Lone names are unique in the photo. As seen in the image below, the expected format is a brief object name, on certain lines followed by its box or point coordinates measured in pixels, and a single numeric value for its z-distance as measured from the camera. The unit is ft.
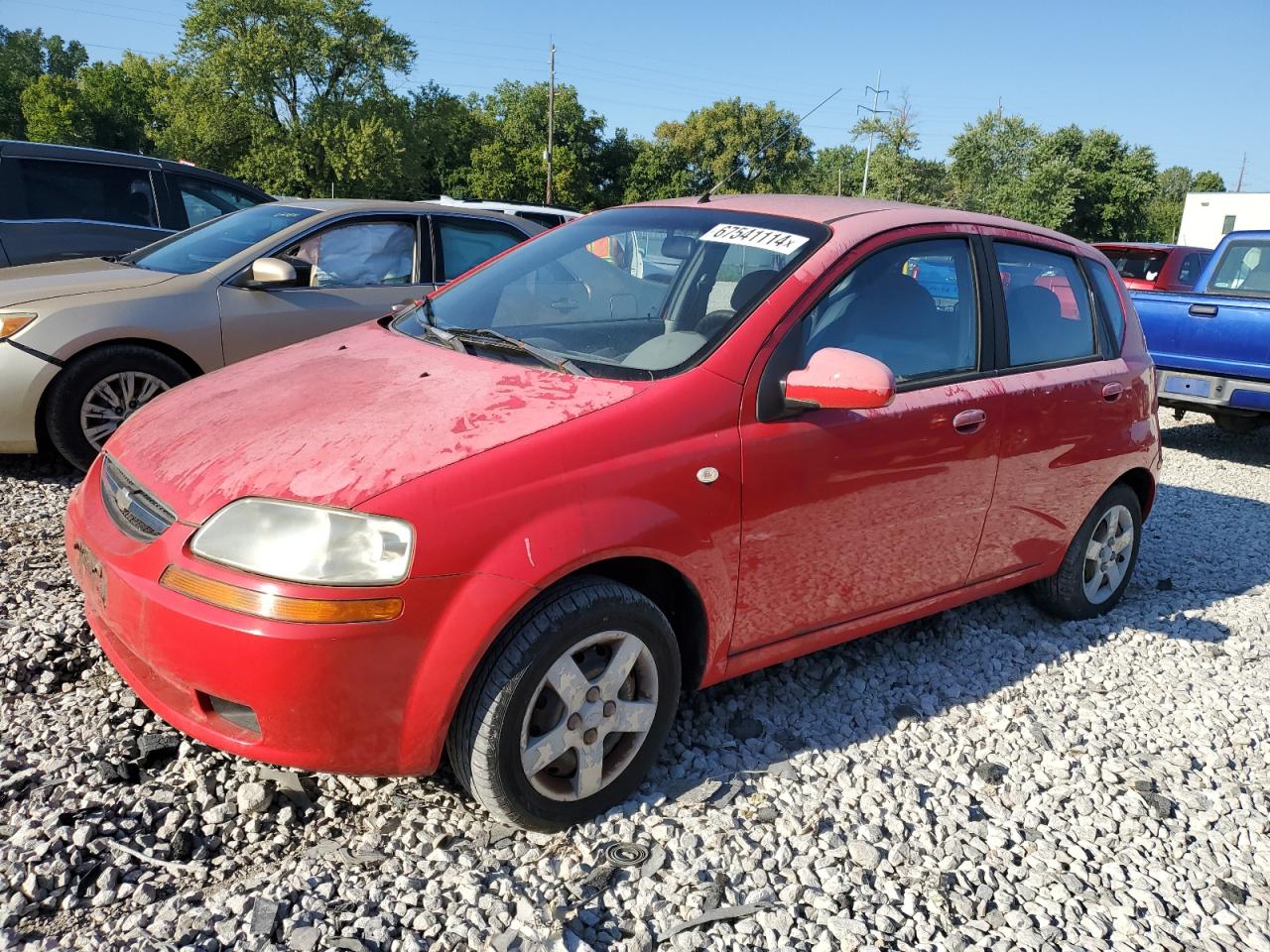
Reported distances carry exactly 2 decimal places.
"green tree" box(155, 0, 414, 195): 162.91
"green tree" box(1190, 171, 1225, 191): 362.53
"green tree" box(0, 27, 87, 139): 228.63
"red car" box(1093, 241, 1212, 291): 36.37
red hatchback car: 7.11
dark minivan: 23.39
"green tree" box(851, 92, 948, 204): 181.16
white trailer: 114.83
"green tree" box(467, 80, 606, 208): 210.18
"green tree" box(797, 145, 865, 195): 283.59
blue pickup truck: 24.80
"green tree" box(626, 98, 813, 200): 242.17
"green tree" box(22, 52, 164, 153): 207.00
